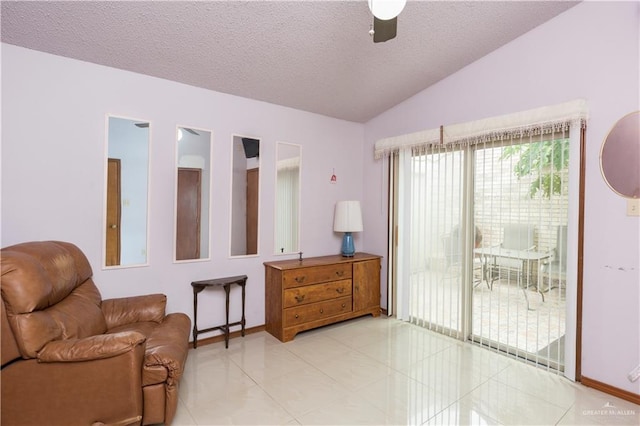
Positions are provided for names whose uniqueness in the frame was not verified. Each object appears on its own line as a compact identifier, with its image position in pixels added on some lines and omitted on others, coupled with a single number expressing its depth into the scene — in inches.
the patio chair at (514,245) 109.4
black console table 118.8
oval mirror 88.4
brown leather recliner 65.4
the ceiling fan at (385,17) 59.0
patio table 108.5
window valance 98.0
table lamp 151.4
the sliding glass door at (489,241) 104.9
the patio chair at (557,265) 102.8
